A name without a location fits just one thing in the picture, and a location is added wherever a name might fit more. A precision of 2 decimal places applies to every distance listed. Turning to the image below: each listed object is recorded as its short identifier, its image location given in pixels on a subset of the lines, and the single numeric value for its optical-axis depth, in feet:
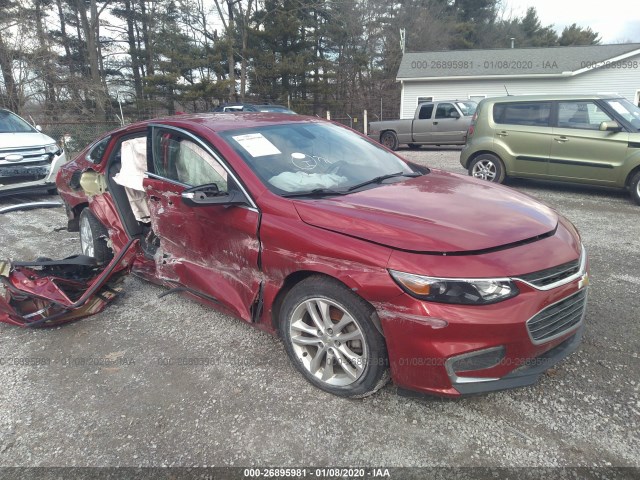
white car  25.00
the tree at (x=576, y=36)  146.41
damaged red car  6.84
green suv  22.09
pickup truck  46.52
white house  66.39
